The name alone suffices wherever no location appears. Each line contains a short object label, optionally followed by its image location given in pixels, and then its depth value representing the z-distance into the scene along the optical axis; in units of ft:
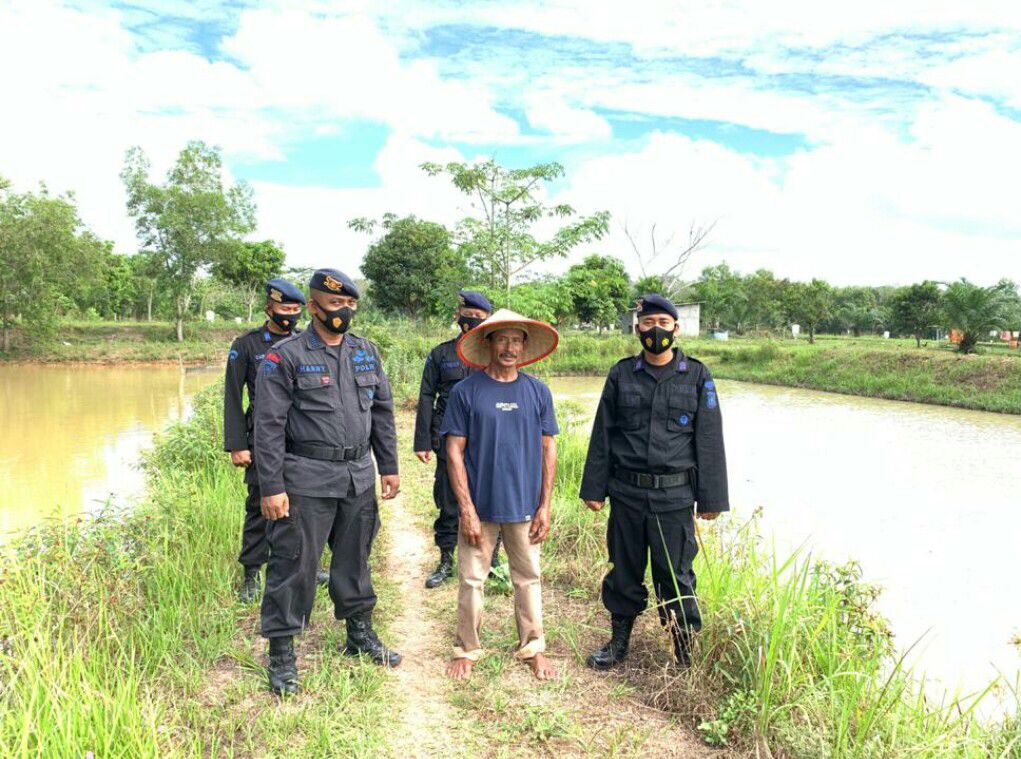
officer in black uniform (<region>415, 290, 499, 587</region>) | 13.91
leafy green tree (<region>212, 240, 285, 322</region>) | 124.36
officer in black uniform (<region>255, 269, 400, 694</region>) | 9.41
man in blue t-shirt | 9.96
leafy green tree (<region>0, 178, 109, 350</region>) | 80.43
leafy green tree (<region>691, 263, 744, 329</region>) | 156.66
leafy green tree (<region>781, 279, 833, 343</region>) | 113.80
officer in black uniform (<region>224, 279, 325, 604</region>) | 12.58
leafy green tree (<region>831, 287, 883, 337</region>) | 168.45
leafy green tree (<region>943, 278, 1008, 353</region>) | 63.31
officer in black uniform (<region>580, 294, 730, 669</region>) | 9.91
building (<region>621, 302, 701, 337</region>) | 140.87
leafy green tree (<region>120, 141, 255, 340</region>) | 93.91
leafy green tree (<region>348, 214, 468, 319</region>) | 120.78
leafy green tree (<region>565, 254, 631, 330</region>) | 139.85
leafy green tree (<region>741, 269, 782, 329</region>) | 150.00
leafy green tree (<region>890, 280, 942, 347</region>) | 94.07
